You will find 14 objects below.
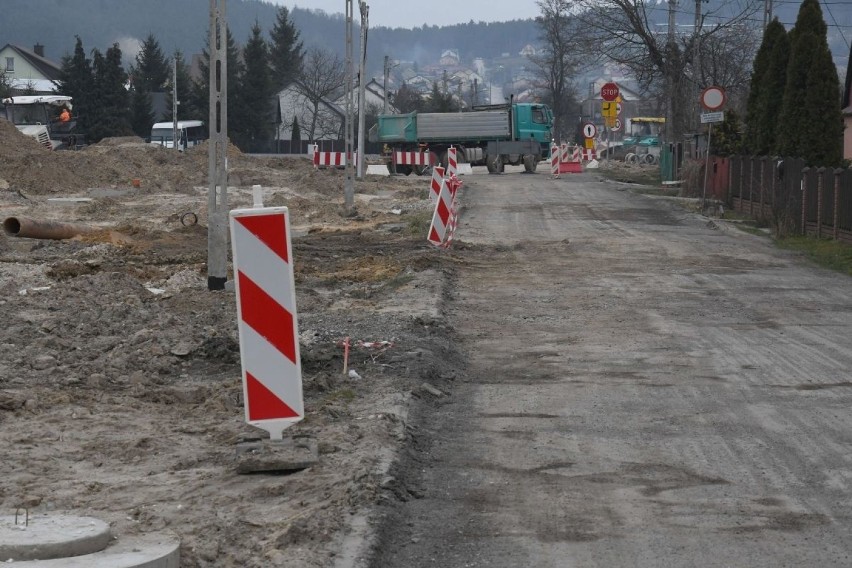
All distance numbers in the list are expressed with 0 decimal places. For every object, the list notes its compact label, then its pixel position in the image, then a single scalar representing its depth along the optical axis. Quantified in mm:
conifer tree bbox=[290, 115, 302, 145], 107000
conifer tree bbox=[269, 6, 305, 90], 122312
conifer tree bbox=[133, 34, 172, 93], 114500
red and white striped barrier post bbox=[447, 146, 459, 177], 43250
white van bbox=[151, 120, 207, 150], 92331
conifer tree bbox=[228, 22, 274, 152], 94875
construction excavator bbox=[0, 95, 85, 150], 64688
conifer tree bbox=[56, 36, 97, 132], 89188
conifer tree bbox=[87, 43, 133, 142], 89250
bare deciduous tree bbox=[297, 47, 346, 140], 115750
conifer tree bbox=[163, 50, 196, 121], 101625
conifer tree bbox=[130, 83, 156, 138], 97438
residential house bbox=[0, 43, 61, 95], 134125
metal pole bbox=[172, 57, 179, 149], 68675
